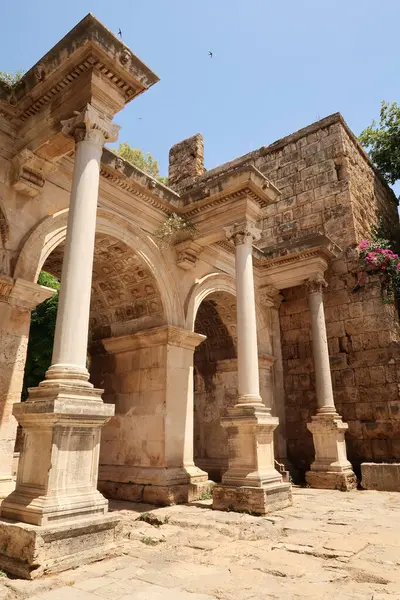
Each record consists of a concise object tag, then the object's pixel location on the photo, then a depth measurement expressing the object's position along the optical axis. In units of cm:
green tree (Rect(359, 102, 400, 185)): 1608
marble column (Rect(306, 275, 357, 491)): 952
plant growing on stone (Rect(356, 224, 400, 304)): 1084
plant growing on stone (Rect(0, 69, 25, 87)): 627
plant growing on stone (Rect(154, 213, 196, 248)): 872
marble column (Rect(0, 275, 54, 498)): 554
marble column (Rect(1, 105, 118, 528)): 404
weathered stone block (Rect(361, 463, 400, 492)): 902
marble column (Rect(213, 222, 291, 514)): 662
